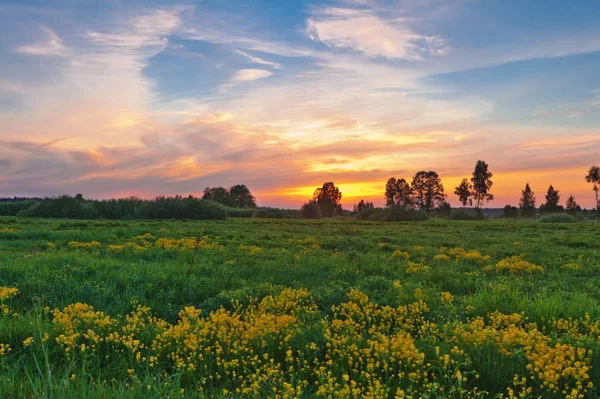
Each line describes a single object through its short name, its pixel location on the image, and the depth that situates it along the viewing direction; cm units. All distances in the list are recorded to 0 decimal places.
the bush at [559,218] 5766
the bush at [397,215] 5781
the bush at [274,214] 6266
